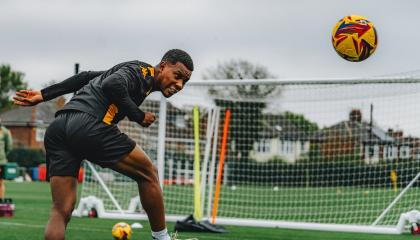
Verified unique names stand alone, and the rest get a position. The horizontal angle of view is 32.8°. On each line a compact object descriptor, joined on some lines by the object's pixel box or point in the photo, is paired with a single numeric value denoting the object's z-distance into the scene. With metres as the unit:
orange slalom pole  11.25
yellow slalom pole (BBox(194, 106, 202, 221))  10.98
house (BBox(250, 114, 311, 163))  19.95
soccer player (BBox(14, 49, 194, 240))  4.79
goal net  12.31
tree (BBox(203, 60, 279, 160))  17.33
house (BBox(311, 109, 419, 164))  14.03
